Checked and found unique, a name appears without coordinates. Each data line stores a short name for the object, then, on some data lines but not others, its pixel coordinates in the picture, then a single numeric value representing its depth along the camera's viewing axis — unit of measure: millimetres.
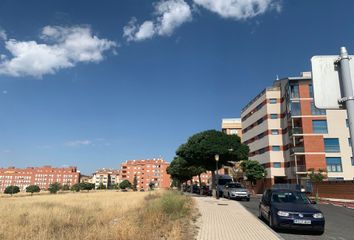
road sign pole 2416
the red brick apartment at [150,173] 180750
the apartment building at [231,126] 102438
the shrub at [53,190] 106812
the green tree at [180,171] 77362
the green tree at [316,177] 45988
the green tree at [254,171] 61219
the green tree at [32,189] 115269
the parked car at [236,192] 33991
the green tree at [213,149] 46812
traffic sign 2611
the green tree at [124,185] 143000
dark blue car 12219
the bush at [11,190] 116188
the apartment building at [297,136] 53156
